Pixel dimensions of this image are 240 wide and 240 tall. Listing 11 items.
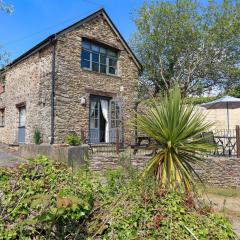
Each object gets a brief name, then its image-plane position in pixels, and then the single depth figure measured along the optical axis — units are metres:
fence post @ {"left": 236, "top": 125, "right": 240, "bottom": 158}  7.82
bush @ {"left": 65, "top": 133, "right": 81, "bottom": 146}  11.88
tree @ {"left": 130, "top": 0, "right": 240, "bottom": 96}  18.64
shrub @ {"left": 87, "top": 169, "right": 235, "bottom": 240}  2.97
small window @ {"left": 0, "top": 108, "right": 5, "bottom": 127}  17.85
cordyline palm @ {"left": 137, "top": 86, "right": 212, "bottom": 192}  4.26
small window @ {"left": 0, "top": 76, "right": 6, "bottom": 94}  17.12
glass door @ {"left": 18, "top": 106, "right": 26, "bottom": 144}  15.35
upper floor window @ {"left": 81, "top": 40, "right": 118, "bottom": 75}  14.74
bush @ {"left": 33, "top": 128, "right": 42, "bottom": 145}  13.38
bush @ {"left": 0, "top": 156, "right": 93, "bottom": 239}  2.73
